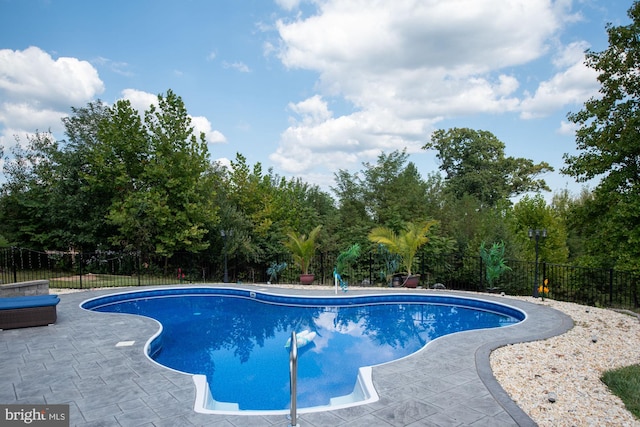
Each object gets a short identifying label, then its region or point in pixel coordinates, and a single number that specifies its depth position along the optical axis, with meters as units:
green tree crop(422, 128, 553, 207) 25.56
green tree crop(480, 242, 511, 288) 11.30
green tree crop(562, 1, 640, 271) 10.66
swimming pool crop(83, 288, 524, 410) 5.51
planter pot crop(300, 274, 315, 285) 12.96
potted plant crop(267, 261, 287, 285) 13.66
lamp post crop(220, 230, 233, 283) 12.58
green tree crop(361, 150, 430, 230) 16.89
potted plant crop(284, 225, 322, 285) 12.90
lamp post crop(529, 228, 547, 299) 9.62
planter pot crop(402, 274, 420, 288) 12.07
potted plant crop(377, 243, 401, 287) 12.45
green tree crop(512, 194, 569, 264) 17.16
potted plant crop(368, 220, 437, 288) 11.67
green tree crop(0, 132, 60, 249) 15.38
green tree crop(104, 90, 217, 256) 14.10
